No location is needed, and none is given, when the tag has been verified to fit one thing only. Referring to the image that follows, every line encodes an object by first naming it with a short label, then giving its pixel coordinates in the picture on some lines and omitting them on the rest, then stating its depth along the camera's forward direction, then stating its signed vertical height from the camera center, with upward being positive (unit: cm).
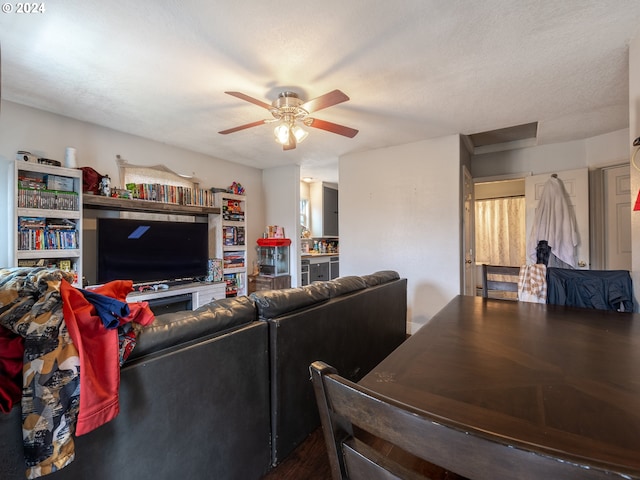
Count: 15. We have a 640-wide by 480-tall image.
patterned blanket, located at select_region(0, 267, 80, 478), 77 -37
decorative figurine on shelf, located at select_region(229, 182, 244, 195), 450 +79
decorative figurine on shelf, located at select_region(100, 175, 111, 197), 314 +58
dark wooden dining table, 60 -42
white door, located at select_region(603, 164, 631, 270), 328 +23
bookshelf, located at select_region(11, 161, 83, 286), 253 +22
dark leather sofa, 95 -62
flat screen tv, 321 -13
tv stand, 326 -65
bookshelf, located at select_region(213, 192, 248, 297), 424 -1
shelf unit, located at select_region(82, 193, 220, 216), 305 +40
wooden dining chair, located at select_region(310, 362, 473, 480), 39 -28
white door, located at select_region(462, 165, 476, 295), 367 +6
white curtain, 553 +14
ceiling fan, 228 +99
